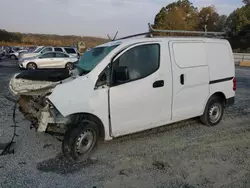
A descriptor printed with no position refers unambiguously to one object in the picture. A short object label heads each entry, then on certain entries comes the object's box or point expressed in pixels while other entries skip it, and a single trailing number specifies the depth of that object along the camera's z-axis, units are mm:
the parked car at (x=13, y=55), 26935
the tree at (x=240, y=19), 40277
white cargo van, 3150
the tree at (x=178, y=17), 40881
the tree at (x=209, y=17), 51902
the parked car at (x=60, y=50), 18109
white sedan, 15527
